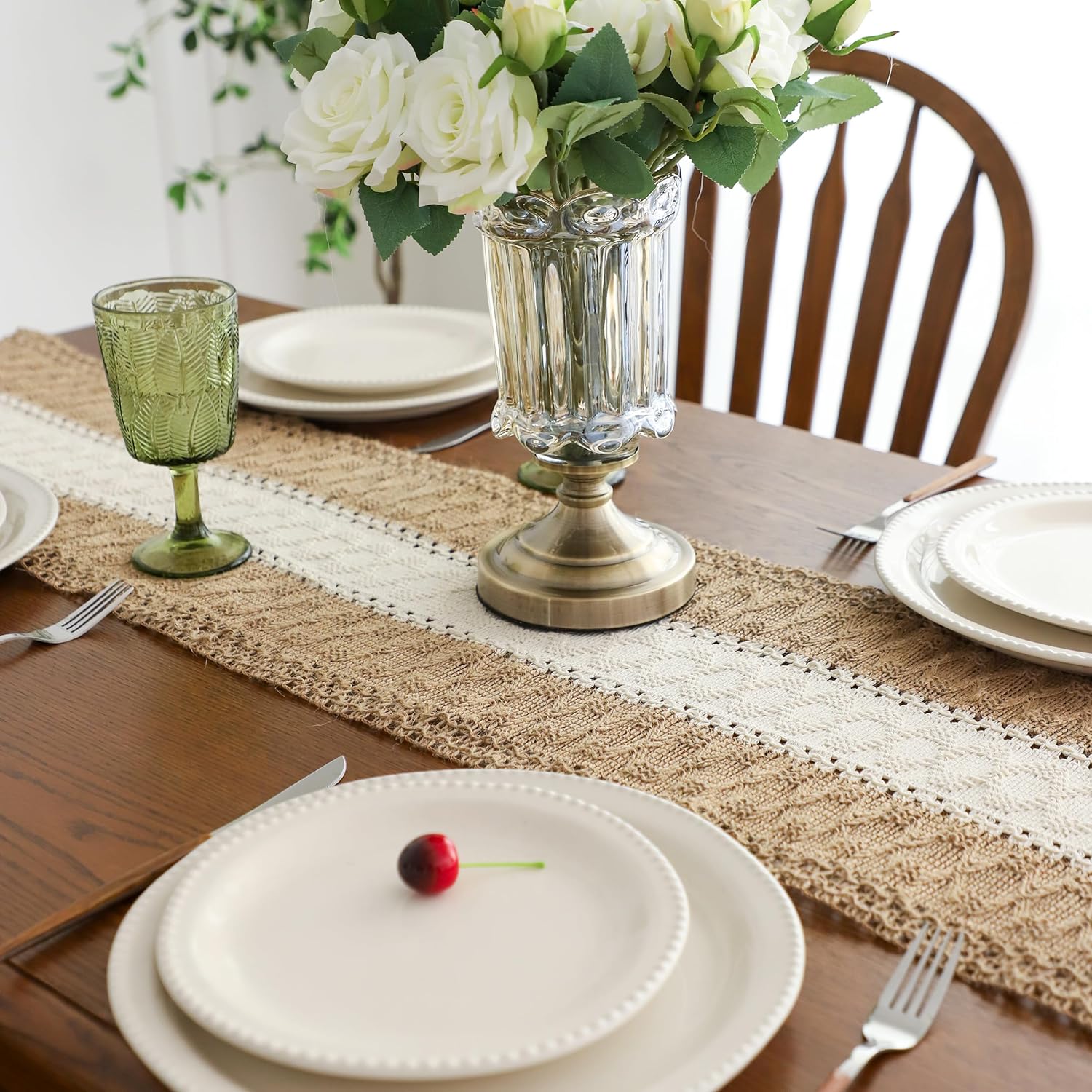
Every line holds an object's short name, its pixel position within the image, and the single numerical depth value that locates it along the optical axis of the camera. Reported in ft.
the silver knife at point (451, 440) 3.92
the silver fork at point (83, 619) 2.85
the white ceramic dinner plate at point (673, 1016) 1.53
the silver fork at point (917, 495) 3.27
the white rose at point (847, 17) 2.50
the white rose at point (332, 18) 2.49
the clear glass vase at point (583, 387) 2.67
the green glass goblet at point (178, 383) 2.94
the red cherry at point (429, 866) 1.84
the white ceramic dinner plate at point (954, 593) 2.61
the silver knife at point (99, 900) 1.85
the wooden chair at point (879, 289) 4.44
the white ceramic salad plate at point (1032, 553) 2.74
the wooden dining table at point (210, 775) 1.68
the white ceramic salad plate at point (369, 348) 4.14
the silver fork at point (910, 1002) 1.63
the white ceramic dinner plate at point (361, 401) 4.05
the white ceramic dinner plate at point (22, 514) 3.13
